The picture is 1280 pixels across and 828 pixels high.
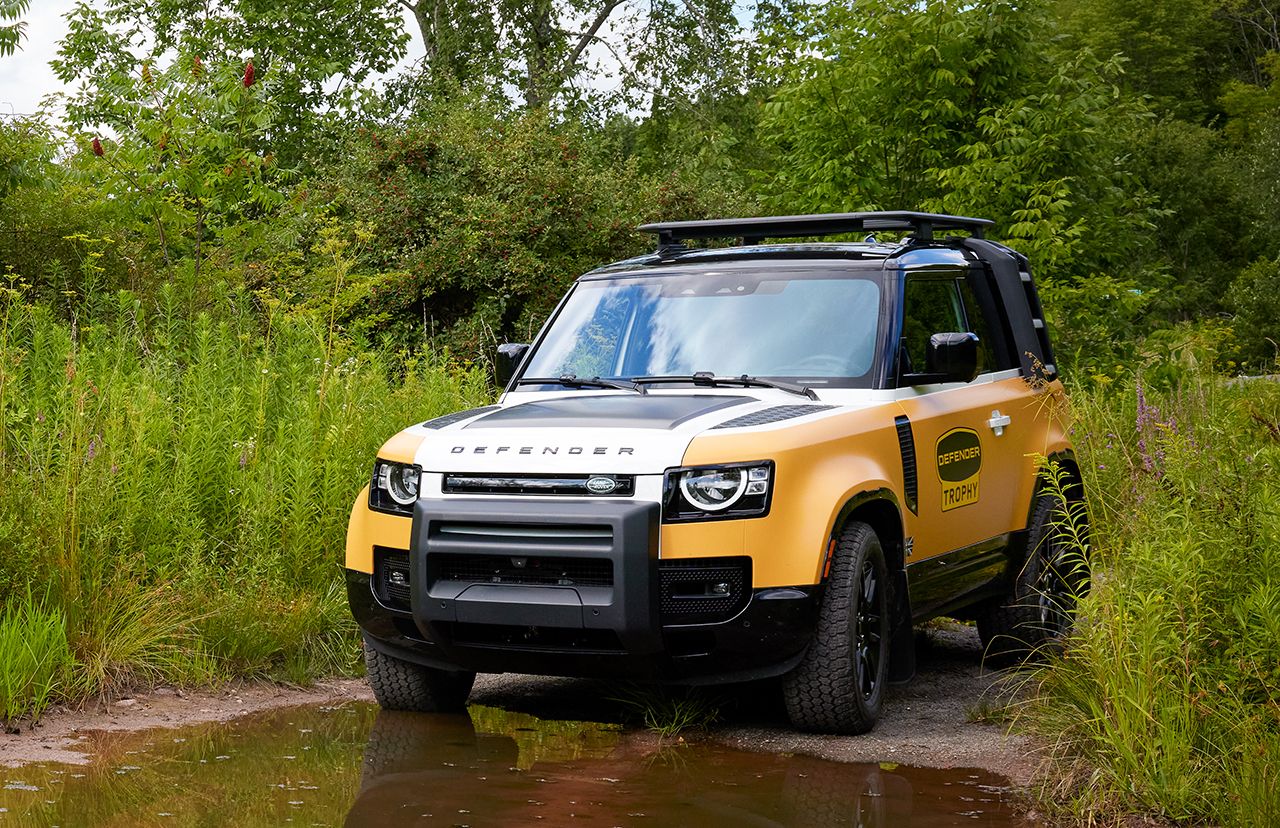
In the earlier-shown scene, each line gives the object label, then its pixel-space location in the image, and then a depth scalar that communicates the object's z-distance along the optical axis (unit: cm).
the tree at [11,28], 1290
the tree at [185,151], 1323
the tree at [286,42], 3072
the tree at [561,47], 3212
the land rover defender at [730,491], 589
